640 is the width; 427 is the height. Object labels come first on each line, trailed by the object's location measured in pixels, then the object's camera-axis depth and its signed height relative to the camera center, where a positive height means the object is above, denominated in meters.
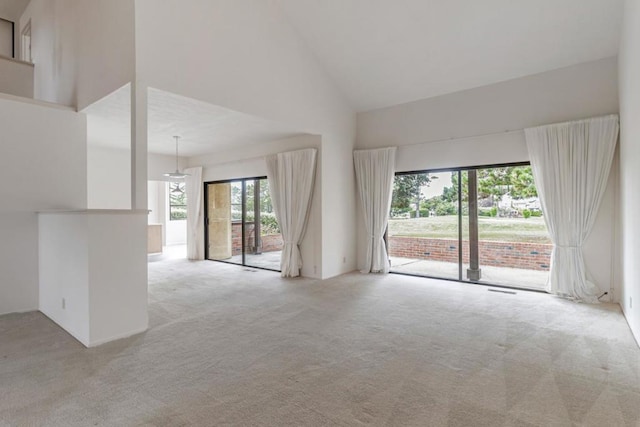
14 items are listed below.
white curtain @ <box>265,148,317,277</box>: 5.83 +0.30
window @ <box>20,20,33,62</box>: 6.31 +3.37
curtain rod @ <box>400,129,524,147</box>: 4.86 +1.17
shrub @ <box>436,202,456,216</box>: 5.46 +0.03
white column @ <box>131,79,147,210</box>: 3.42 +0.72
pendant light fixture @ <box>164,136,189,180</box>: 6.49 +0.75
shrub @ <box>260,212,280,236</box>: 6.89 -0.26
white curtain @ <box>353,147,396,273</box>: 5.94 +0.29
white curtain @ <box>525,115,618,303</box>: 4.18 +0.35
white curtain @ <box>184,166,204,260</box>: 7.99 -0.14
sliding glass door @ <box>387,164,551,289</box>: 4.92 -0.25
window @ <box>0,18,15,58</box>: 6.72 +3.64
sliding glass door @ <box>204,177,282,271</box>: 7.04 -0.29
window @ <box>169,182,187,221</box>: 11.74 +0.27
